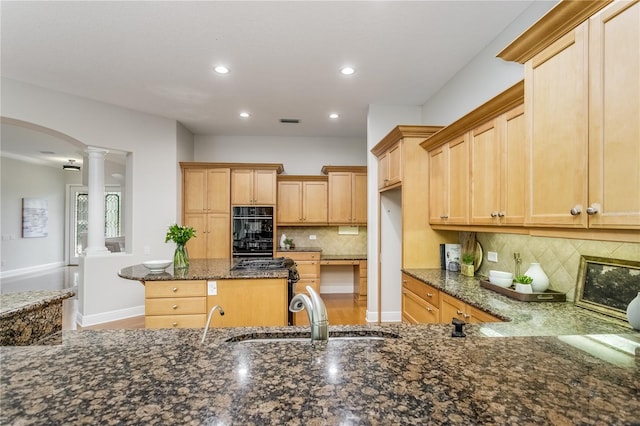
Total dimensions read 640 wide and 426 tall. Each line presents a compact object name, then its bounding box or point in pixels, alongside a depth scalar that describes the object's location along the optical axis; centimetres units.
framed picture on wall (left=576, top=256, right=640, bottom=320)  165
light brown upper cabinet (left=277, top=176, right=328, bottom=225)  570
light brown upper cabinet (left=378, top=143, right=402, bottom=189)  350
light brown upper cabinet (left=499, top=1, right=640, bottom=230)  120
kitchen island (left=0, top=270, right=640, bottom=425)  65
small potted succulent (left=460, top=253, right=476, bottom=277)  295
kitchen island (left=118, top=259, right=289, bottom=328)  274
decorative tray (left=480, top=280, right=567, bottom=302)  203
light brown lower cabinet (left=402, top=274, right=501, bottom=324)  212
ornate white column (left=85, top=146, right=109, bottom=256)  441
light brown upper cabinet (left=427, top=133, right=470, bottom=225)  273
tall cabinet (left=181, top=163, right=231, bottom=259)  525
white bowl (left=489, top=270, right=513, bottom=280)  232
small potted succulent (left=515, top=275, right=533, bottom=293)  208
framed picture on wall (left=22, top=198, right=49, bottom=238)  788
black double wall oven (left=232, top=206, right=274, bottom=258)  536
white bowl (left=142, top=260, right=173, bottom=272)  287
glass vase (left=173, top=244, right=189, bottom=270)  311
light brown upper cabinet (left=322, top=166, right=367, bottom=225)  567
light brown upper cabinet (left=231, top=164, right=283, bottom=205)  543
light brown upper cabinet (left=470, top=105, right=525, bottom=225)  211
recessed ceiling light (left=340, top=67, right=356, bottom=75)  333
